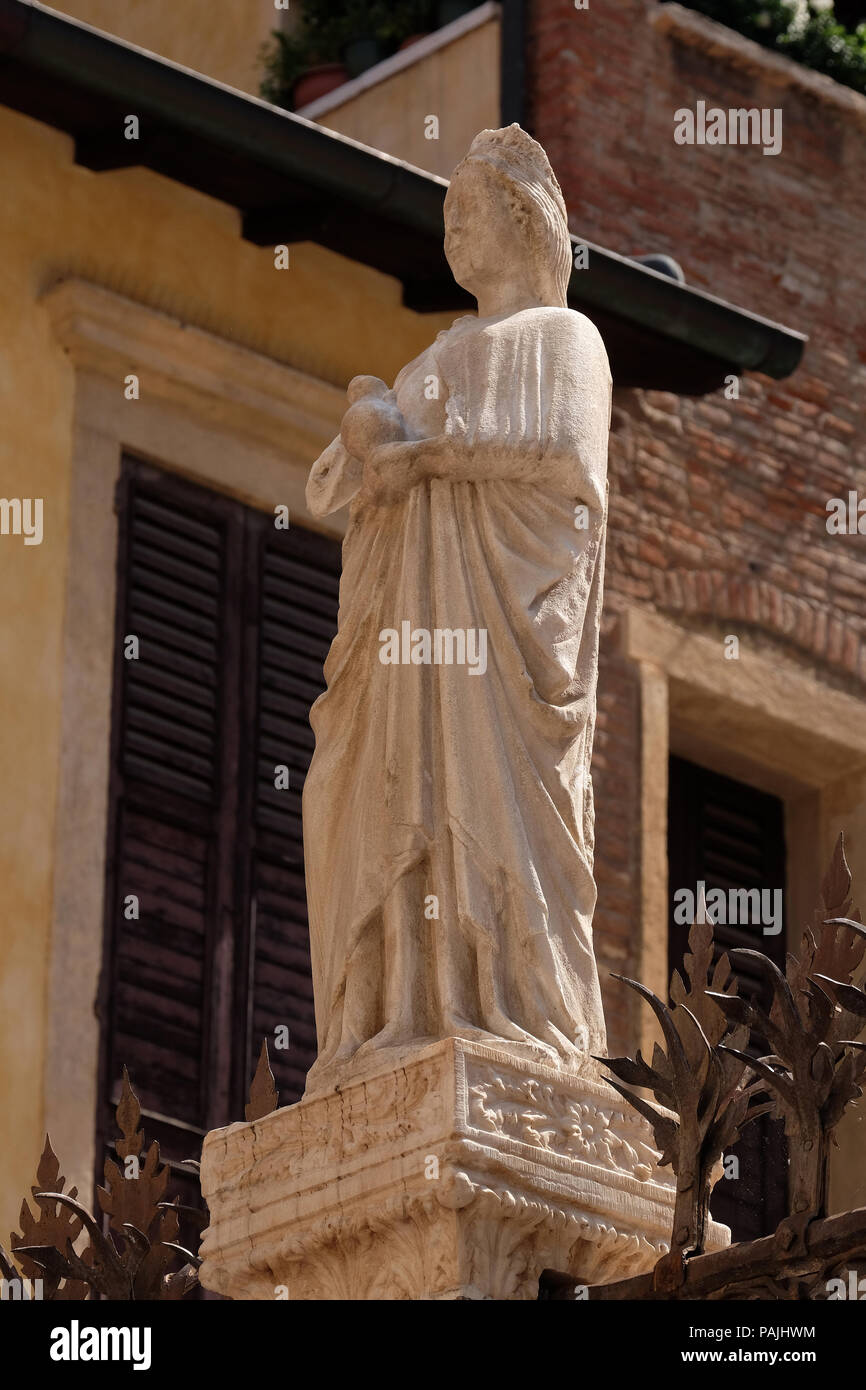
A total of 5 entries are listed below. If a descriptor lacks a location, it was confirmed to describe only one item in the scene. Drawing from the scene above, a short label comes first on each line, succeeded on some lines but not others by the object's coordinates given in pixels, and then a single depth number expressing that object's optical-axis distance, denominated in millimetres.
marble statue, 8109
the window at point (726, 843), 14906
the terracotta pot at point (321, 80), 15727
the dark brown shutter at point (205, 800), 12633
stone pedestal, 7762
